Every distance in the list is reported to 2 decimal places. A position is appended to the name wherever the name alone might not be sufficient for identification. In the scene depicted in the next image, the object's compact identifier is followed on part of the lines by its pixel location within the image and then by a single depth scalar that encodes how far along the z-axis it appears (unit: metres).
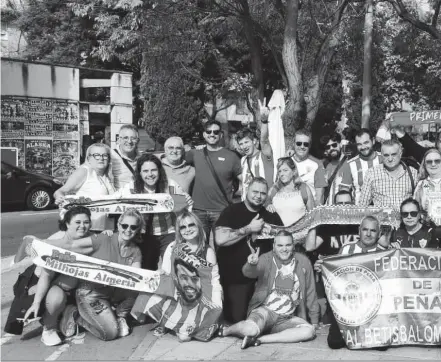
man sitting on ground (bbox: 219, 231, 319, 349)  5.84
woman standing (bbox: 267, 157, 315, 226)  6.73
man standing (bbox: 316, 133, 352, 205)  7.53
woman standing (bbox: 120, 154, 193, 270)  6.63
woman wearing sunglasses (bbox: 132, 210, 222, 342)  6.02
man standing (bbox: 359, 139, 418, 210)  6.90
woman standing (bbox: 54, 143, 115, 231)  6.54
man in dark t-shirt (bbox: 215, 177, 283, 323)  6.36
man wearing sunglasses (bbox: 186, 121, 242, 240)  7.23
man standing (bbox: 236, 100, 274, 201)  7.54
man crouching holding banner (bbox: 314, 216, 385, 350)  6.11
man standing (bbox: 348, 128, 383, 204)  7.43
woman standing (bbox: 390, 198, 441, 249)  6.29
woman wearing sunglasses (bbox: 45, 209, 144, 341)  6.04
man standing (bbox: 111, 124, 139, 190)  6.86
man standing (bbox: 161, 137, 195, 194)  6.96
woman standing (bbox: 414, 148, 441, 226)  6.73
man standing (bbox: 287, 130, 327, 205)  7.34
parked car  17.20
